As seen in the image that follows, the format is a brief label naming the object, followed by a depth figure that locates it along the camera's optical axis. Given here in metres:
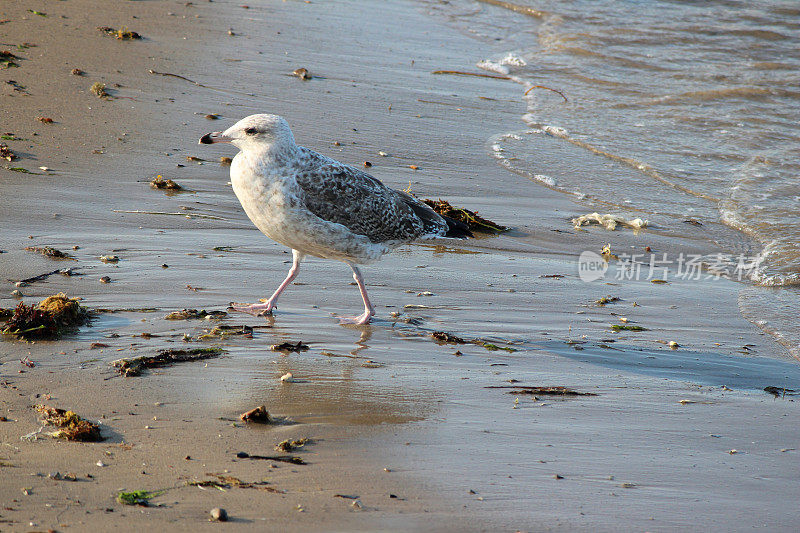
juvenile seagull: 10.20
